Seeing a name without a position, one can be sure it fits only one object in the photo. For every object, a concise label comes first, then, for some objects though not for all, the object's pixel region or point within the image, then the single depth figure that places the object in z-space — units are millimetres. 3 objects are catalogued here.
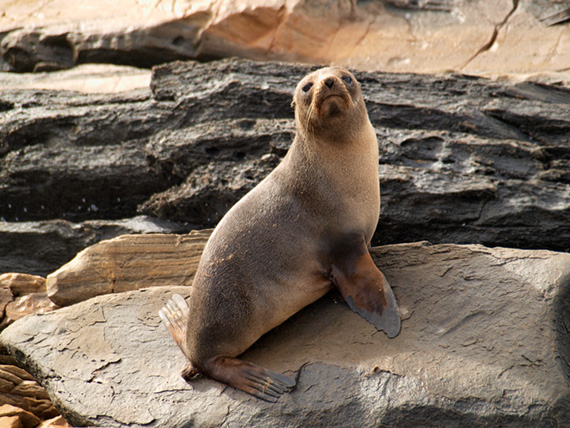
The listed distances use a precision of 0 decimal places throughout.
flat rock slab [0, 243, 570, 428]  7340
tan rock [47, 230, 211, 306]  11555
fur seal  8680
